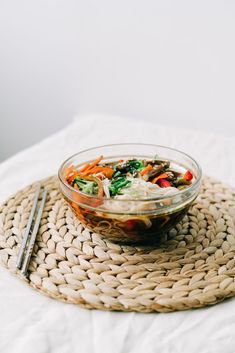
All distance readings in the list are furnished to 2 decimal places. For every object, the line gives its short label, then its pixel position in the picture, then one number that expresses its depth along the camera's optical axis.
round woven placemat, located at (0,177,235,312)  0.81
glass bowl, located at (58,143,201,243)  0.87
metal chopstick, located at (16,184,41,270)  0.90
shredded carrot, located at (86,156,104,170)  1.09
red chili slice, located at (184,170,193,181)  1.04
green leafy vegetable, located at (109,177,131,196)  0.95
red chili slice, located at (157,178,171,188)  0.99
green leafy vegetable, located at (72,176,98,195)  0.96
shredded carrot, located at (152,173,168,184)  1.01
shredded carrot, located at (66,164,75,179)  1.06
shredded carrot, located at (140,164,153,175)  1.03
